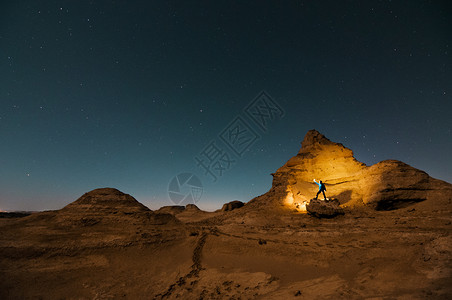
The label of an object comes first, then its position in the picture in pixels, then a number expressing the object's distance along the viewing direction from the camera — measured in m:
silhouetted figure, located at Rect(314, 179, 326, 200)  15.82
